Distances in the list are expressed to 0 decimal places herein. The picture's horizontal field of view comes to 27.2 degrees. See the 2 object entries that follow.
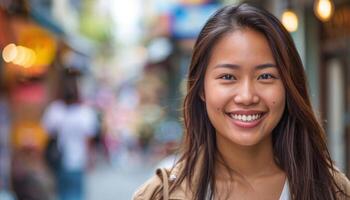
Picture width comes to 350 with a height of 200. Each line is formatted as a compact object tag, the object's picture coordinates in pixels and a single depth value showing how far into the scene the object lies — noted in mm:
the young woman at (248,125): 2340
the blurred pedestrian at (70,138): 9430
